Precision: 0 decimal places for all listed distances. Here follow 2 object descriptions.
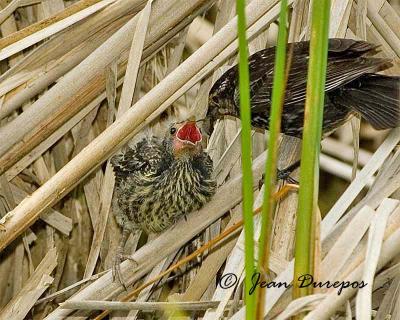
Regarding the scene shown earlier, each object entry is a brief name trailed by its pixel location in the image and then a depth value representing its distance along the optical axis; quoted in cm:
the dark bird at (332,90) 654
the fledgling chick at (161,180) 658
